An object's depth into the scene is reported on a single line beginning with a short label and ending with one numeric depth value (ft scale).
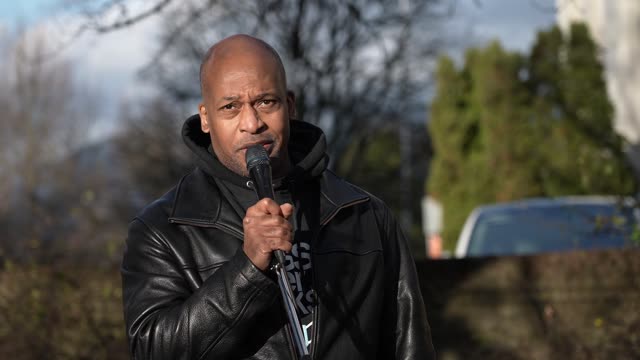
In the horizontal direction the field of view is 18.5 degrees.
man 15.71
